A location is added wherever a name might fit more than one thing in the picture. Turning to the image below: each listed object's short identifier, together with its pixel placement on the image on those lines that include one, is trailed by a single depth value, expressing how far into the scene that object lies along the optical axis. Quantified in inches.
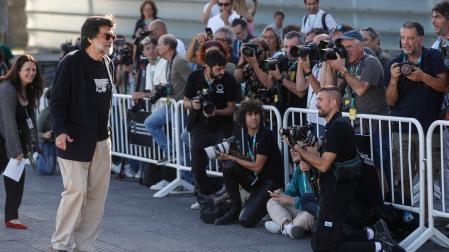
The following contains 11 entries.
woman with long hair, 406.6
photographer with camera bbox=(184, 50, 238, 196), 442.6
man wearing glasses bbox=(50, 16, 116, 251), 346.0
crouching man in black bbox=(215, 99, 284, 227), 408.2
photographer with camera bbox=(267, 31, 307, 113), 438.6
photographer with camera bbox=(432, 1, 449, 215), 371.9
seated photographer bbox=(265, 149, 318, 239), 384.2
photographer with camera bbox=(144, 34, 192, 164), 491.2
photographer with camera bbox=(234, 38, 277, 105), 443.5
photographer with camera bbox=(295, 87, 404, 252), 349.7
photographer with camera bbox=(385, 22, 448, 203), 373.4
